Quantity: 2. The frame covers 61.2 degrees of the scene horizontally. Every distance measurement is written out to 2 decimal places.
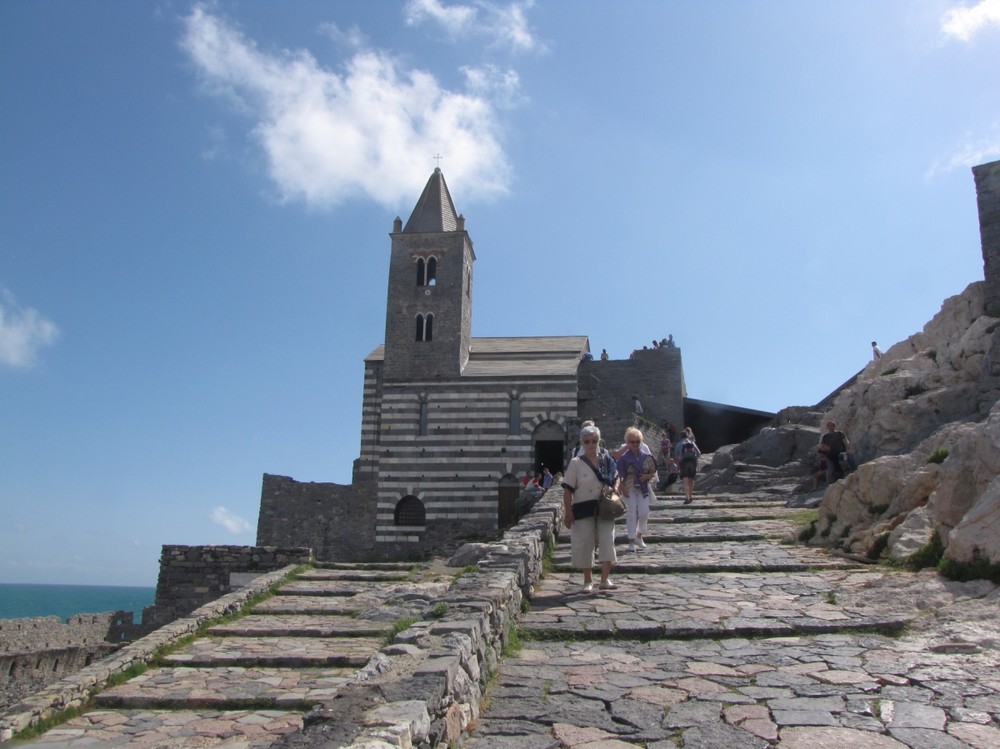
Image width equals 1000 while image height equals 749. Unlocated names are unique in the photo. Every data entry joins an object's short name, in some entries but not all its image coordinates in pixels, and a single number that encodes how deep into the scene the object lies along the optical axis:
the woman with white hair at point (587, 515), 8.16
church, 29.23
